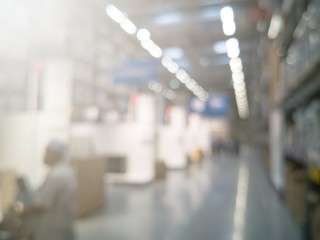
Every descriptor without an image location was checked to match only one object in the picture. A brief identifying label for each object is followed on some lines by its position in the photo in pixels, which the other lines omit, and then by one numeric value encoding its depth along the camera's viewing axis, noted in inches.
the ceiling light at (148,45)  388.6
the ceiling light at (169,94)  762.9
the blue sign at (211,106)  662.5
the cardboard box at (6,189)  121.2
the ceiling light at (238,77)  596.3
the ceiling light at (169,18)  318.0
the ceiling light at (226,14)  295.0
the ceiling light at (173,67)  513.2
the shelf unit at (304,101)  104.2
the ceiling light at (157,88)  605.9
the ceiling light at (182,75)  573.6
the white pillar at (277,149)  222.5
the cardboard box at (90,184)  166.6
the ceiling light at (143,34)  350.0
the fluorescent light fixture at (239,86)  695.1
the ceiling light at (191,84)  668.7
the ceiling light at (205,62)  522.0
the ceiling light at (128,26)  307.4
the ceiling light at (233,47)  403.8
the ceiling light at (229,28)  340.1
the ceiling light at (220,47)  428.1
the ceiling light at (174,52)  463.2
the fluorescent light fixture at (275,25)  205.9
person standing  92.0
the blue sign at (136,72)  286.4
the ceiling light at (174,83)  653.1
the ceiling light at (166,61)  476.8
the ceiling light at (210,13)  295.2
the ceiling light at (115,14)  278.4
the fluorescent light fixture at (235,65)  493.7
